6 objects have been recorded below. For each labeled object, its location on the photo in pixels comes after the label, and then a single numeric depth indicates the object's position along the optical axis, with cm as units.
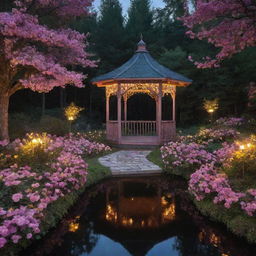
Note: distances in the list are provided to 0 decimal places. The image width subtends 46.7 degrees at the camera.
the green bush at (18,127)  1138
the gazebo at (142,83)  1245
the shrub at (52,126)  1242
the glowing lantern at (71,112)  1473
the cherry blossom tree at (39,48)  801
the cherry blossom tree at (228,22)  591
